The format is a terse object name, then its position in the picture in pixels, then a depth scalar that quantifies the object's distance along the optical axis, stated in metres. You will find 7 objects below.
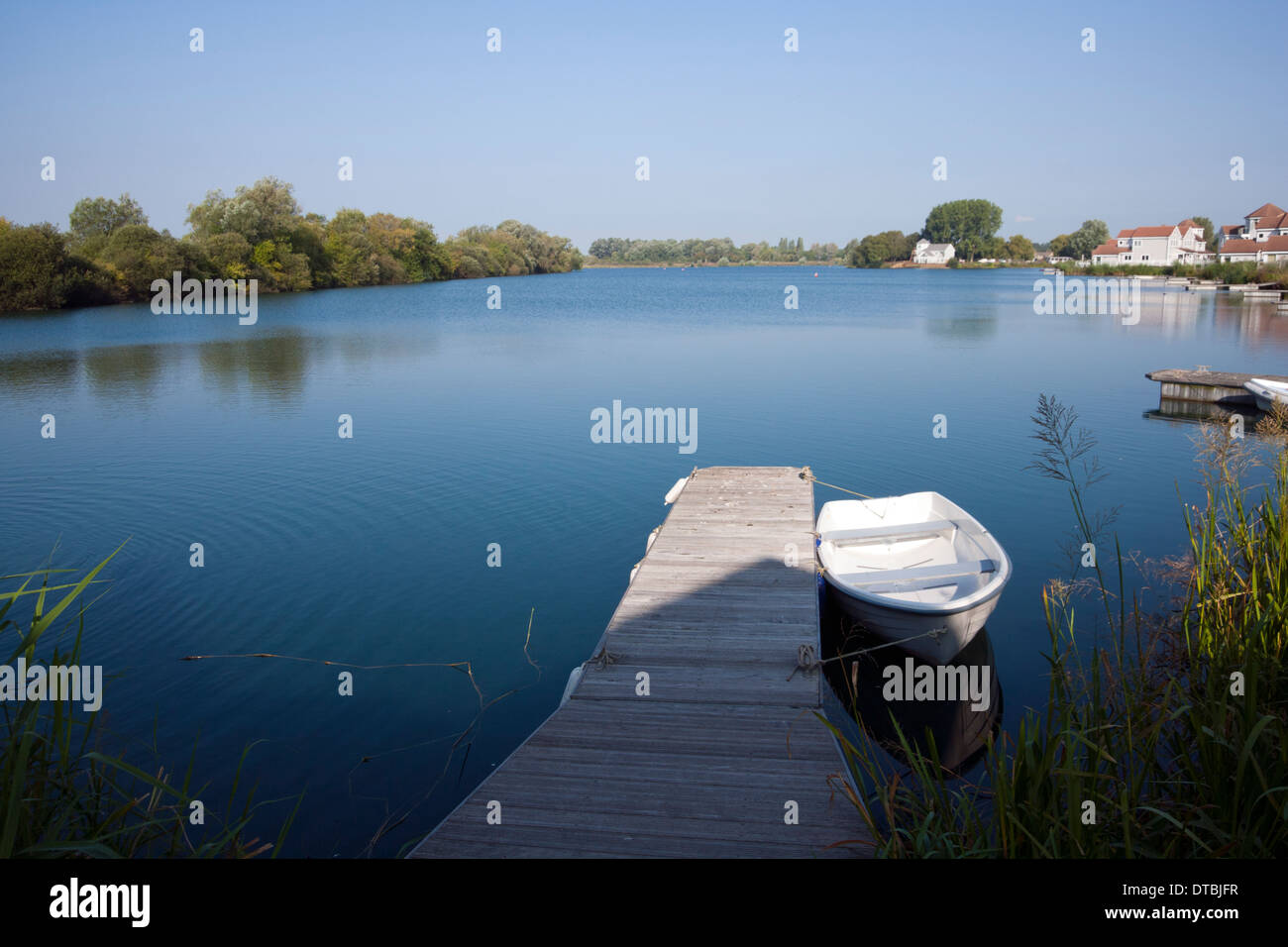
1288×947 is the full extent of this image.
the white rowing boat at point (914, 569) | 7.14
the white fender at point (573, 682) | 5.94
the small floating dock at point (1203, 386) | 19.53
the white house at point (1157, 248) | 91.75
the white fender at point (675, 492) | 11.05
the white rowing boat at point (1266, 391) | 17.46
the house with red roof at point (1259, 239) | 68.19
